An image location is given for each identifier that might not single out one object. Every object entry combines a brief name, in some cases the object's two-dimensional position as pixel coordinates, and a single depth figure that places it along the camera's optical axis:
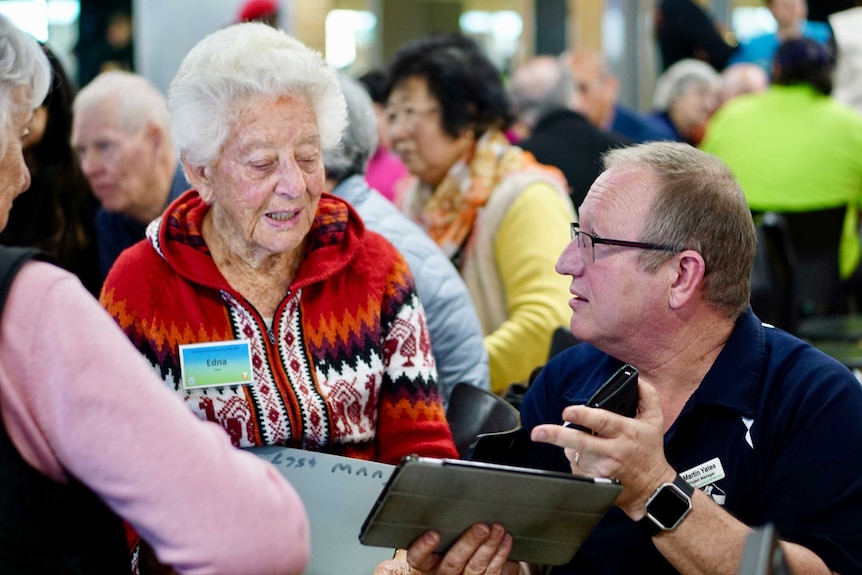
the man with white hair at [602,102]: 8.42
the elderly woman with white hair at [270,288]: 2.31
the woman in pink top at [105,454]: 1.32
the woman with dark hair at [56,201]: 3.95
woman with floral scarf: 3.61
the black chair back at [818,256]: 5.83
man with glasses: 1.83
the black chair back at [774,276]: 4.37
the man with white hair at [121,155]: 4.05
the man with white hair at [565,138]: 4.86
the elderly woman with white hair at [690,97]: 8.84
